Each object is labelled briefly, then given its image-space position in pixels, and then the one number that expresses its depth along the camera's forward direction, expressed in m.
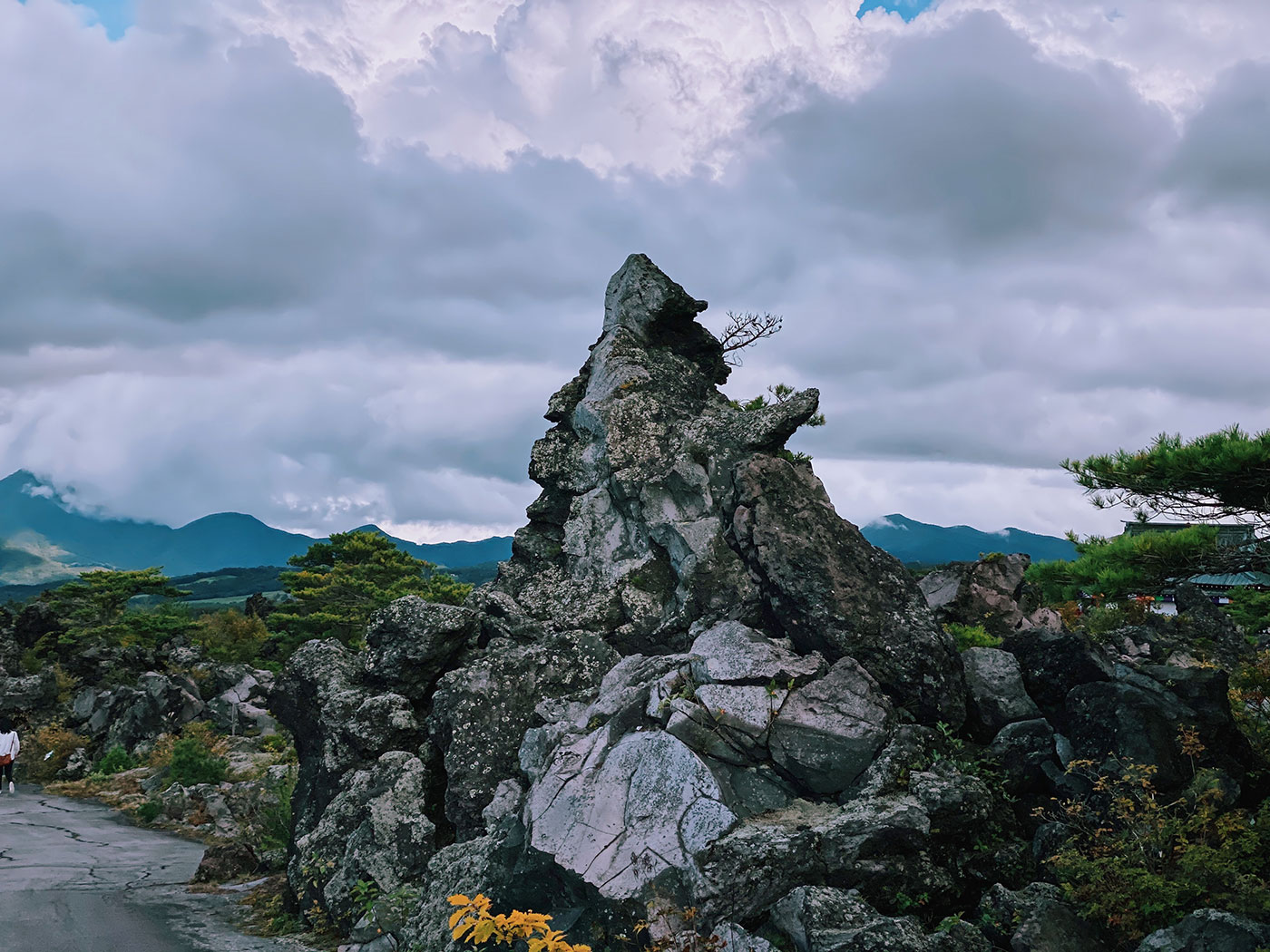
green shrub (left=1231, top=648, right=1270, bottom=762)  12.66
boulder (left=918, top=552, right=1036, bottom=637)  20.95
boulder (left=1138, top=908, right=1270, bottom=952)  7.88
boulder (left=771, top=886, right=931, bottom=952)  8.95
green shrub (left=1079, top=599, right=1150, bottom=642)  29.83
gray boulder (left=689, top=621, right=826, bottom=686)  12.52
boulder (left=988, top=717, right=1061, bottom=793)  11.98
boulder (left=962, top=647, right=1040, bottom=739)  13.34
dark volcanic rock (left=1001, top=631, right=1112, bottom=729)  13.41
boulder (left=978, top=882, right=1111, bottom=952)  9.07
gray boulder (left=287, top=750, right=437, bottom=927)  14.41
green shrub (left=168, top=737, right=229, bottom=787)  26.78
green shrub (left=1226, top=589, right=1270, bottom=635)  16.23
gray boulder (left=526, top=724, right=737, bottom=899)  10.46
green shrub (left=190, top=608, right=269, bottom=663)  53.16
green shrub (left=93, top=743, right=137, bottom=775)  31.61
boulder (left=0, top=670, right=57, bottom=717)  36.43
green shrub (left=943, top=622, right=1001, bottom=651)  16.75
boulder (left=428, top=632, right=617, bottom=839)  14.77
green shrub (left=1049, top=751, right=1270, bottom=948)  8.84
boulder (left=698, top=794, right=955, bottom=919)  10.14
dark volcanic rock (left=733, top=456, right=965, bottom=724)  12.95
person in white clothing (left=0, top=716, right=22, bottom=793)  28.31
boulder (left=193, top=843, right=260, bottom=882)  17.67
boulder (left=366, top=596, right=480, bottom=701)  17.14
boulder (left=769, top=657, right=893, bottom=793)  11.52
